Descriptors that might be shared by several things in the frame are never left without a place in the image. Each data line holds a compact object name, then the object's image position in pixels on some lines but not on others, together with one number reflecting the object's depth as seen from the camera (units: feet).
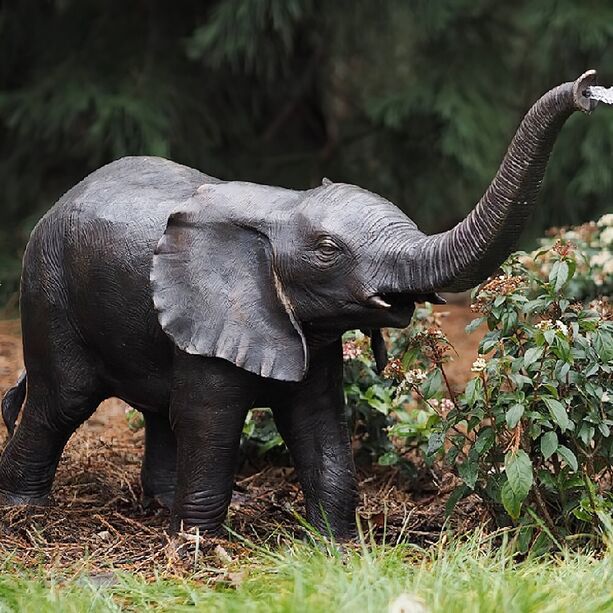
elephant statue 27.84
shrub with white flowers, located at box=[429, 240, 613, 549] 30.71
